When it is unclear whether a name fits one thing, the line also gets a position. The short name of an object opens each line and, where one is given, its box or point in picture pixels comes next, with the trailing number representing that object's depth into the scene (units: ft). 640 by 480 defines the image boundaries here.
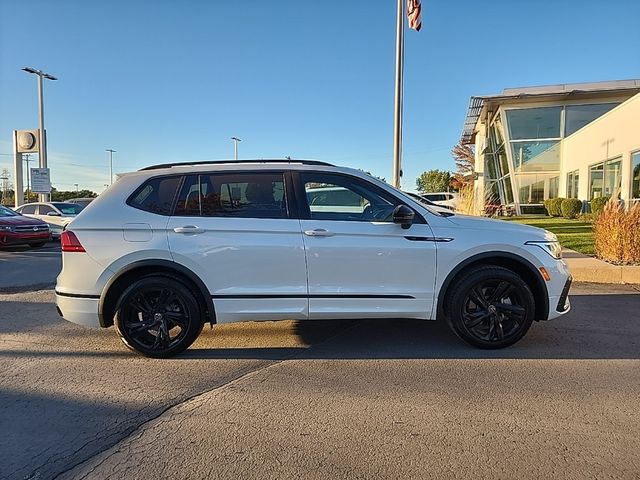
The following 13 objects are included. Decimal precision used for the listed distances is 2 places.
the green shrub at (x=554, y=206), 73.64
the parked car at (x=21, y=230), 41.86
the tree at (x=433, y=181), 253.65
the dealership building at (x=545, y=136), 79.10
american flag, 42.01
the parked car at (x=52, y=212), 54.03
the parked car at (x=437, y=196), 91.99
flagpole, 40.47
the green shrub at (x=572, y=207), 67.82
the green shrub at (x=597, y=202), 56.02
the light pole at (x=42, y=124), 81.92
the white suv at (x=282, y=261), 13.75
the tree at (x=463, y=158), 195.15
